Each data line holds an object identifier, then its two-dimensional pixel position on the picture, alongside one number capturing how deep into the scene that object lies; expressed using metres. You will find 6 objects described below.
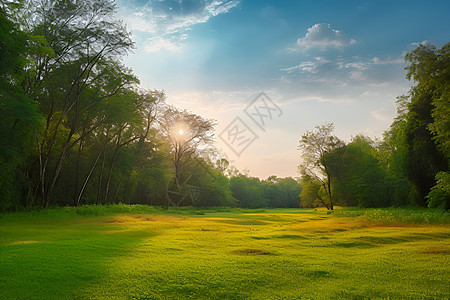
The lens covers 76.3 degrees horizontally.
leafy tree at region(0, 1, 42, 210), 16.47
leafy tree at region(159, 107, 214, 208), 44.06
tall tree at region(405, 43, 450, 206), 20.89
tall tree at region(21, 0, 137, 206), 23.44
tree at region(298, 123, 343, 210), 51.31
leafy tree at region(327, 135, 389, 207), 47.91
